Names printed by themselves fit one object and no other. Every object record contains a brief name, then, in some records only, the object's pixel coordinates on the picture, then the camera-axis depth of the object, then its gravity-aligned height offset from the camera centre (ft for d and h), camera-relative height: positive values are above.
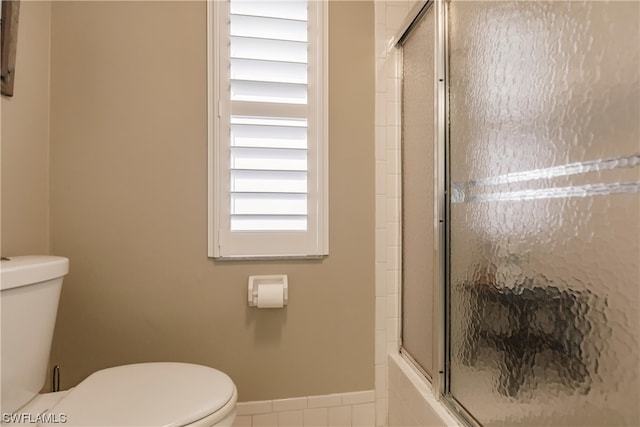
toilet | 2.75 -1.51
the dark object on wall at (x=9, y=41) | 3.34 +1.66
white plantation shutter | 4.40 +1.09
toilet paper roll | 4.27 -0.98
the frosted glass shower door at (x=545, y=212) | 1.90 +0.02
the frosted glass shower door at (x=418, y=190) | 3.96 +0.30
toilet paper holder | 4.34 -0.85
